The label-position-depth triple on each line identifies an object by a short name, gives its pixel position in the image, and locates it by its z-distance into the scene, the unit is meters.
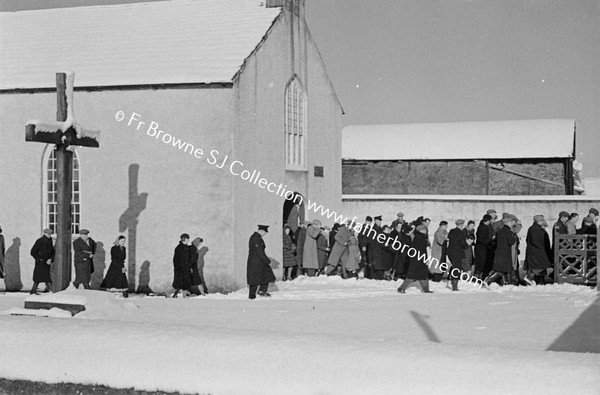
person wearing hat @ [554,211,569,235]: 18.17
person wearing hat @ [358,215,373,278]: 20.11
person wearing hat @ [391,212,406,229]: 19.85
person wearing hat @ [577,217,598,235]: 17.89
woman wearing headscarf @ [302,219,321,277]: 20.64
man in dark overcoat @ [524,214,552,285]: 17.80
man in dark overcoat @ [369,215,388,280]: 19.73
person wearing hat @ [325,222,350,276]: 20.28
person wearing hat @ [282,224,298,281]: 20.42
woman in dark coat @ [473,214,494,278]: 18.45
